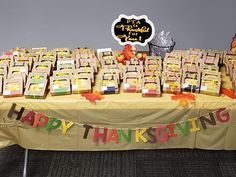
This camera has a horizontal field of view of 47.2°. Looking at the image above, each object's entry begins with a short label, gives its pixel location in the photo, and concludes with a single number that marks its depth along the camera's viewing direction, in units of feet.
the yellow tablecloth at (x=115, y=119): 5.24
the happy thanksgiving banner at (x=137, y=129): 5.31
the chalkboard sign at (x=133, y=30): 6.18
